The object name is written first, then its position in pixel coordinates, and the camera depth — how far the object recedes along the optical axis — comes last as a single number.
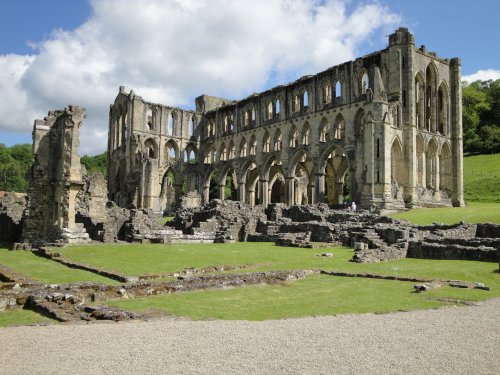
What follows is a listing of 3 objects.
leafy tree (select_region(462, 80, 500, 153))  66.46
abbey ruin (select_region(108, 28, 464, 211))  36.75
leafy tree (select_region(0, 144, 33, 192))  78.94
